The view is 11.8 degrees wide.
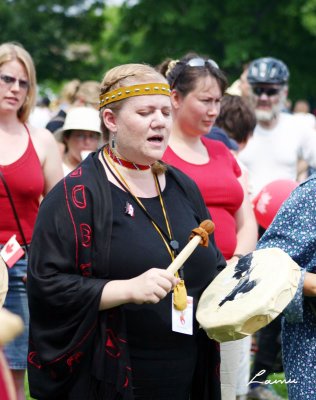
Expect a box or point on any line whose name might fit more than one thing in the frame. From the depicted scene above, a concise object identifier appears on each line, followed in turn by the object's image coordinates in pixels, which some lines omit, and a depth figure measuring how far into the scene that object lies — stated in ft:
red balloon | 32.28
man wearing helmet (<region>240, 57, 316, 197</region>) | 41.06
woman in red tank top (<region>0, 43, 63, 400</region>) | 28.24
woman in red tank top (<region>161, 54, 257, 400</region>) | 27.10
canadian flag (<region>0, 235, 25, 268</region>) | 26.95
